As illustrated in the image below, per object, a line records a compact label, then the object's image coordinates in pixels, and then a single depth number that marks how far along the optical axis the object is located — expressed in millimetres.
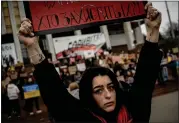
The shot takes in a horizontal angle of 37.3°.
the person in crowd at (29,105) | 7488
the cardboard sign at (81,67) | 10091
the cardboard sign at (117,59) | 10911
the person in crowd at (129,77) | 8256
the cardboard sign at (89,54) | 12408
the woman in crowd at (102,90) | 1193
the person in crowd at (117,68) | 8209
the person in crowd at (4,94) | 6754
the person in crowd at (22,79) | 7633
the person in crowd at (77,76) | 8289
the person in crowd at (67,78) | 8058
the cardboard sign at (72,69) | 9625
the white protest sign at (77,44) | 12412
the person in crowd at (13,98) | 6812
